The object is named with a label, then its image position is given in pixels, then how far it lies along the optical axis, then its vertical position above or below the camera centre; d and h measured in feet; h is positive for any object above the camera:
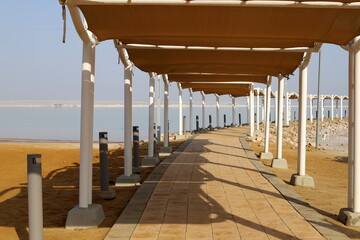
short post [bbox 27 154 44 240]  16.96 -2.90
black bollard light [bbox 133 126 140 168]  38.99 -2.66
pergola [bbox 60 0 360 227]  18.98 +4.02
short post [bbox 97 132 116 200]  27.22 -3.33
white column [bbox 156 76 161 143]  88.09 +2.92
